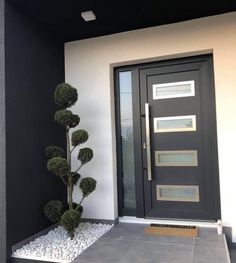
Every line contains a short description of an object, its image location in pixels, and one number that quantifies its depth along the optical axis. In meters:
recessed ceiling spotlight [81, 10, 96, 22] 3.16
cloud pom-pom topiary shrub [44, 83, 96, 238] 2.99
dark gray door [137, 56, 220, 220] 3.45
